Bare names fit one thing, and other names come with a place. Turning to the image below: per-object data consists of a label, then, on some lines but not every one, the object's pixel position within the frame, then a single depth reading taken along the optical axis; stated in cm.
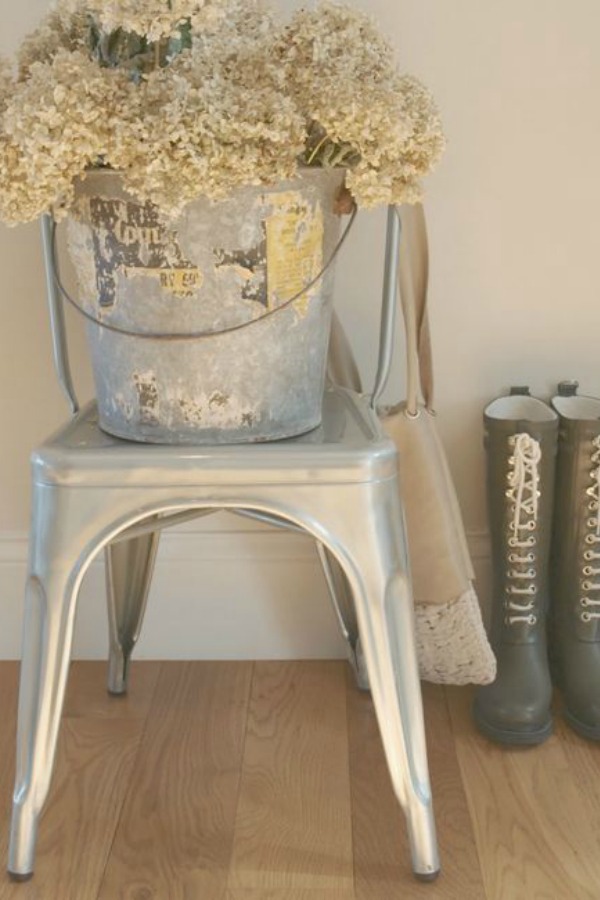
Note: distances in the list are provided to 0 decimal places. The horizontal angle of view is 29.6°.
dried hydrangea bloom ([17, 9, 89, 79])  107
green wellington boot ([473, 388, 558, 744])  136
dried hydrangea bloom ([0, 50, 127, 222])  93
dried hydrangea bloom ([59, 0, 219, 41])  94
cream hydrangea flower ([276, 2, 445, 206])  96
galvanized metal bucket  103
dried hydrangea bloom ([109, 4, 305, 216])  92
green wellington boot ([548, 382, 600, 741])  138
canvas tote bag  129
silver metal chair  106
